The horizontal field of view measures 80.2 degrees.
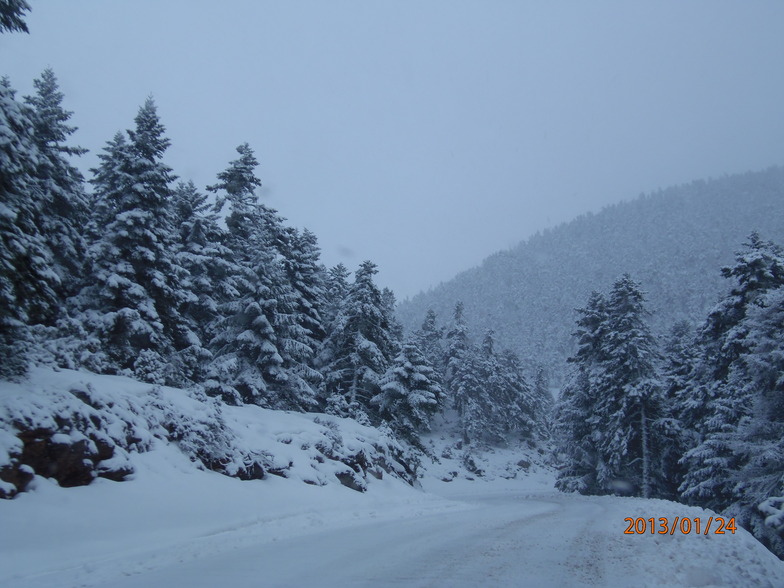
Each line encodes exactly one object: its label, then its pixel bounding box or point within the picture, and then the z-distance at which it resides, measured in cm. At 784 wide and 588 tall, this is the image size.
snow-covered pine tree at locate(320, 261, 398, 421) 3178
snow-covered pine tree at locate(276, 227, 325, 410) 2556
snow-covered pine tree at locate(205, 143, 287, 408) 2339
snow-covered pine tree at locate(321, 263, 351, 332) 3797
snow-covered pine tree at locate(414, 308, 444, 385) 6257
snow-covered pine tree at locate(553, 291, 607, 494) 3150
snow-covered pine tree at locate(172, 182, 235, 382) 2558
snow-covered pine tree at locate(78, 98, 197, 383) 1867
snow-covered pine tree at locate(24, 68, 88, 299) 1789
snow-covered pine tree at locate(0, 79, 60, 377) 972
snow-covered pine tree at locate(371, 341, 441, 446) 3259
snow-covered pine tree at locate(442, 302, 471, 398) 6075
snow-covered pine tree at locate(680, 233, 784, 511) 1958
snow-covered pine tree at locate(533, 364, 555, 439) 7181
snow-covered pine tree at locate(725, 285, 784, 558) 1517
